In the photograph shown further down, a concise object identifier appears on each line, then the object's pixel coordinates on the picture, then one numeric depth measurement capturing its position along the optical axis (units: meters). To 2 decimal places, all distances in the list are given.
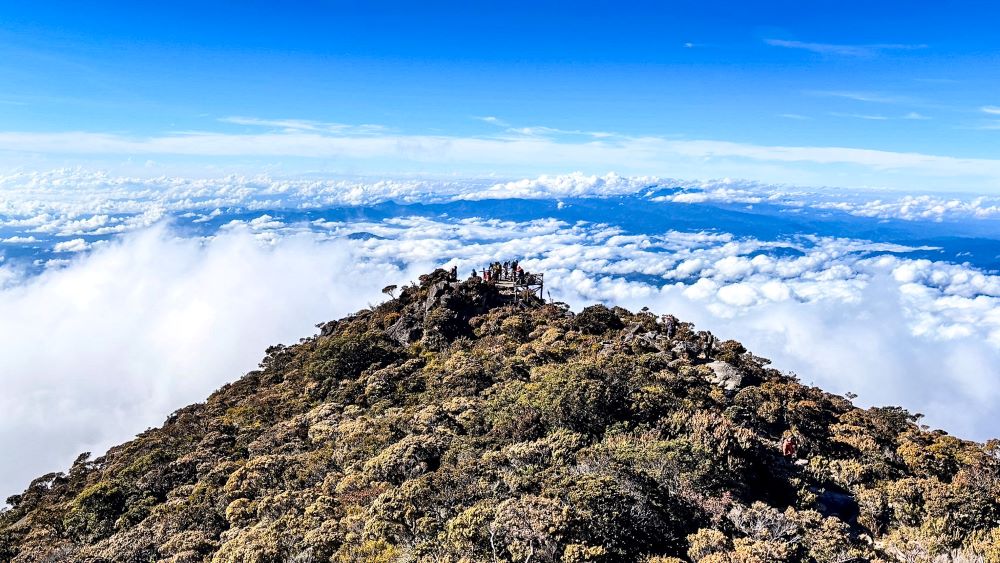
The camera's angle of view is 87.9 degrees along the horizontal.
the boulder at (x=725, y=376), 30.58
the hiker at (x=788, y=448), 21.14
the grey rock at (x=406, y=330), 47.94
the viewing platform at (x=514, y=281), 53.34
